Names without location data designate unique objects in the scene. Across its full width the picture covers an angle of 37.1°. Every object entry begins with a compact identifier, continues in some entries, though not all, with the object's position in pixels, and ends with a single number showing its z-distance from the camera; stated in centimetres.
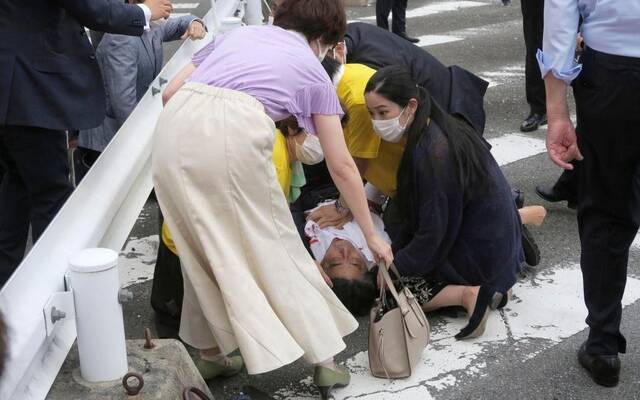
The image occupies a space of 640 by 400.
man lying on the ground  411
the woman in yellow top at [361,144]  429
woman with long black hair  392
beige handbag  357
